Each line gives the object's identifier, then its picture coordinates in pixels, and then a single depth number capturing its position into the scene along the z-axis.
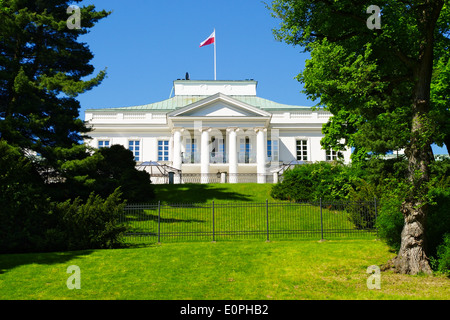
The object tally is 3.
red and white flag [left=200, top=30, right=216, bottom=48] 43.28
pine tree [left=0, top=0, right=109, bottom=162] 20.06
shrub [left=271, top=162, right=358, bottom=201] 24.03
